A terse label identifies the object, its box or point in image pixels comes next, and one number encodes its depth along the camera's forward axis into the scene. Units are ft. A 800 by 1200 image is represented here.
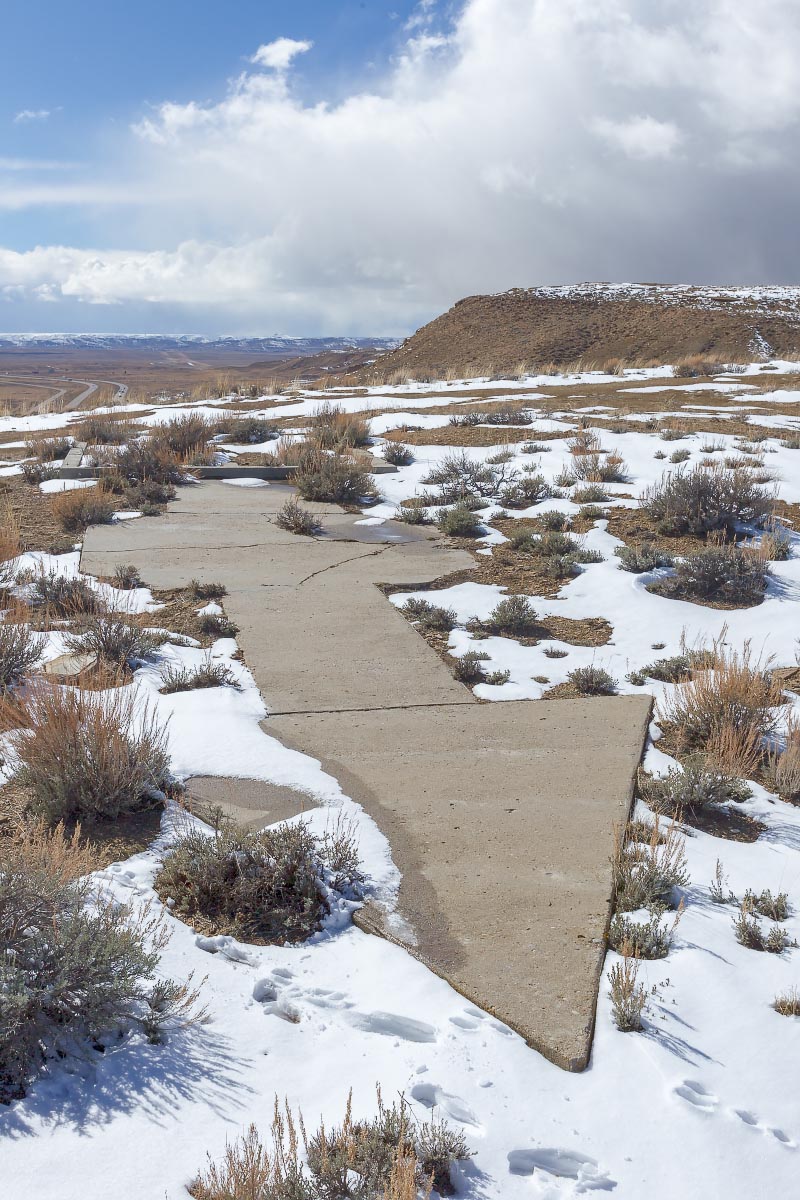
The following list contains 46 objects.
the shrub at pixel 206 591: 23.24
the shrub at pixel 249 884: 10.95
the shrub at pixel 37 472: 37.09
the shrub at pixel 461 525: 30.17
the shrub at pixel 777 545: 25.16
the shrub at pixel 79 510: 29.96
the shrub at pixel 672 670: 18.61
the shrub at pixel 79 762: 12.50
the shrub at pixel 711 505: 28.53
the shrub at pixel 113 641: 18.31
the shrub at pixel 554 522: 30.04
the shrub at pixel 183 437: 40.22
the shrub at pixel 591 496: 32.42
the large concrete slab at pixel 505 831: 9.87
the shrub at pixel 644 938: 10.47
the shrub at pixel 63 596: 21.06
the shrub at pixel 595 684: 18.42
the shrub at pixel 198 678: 17.25
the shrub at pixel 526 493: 33.47
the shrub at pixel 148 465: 37.01
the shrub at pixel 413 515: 31.71
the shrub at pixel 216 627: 20.63
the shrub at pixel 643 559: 25.27
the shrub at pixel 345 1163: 6.73
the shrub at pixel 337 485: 34.55
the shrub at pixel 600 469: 35.22
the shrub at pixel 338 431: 42.75
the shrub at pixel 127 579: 23.66
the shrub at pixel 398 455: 40.37
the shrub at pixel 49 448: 41.37
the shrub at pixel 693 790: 13.74
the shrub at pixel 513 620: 21.84
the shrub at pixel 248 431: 46.50
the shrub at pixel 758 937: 10.68
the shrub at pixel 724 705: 15.71
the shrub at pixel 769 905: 11.33
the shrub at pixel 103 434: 44.75
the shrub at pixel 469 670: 18.85
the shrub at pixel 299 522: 29.76
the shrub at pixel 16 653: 16.61
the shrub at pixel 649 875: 11.26
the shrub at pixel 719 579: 23.21
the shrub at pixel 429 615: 21.89
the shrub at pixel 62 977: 8.07
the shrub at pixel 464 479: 34.19
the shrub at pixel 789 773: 14.39
